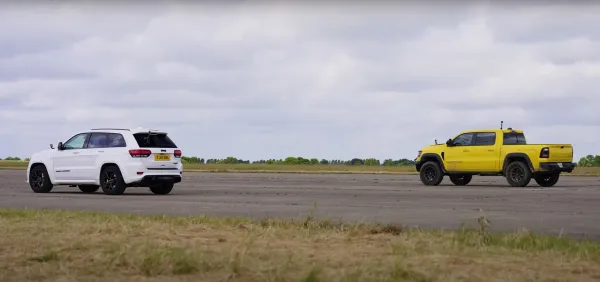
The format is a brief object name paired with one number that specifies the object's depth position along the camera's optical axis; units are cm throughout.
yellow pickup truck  2838
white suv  2192
